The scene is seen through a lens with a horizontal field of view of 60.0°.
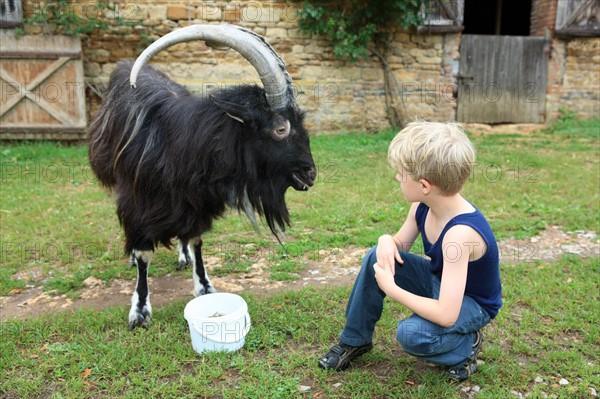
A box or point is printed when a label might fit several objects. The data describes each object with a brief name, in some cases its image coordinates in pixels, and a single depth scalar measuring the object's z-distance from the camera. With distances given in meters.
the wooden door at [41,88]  8.66
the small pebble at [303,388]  2.81
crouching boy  2.48
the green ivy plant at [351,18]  9.56
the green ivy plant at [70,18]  8.62
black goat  3.19
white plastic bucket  3.04
